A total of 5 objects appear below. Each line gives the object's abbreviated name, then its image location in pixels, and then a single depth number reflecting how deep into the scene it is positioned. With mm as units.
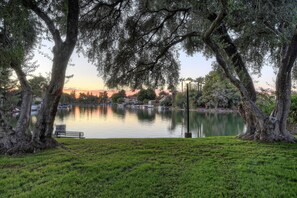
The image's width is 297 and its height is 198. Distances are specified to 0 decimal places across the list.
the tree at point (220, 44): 6273
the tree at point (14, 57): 5590
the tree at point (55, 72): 6293
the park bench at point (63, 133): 17211
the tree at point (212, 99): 43131
